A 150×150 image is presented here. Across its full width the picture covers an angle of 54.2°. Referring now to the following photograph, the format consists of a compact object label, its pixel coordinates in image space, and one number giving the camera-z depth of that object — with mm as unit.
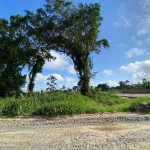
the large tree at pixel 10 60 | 9940
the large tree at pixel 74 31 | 10366
